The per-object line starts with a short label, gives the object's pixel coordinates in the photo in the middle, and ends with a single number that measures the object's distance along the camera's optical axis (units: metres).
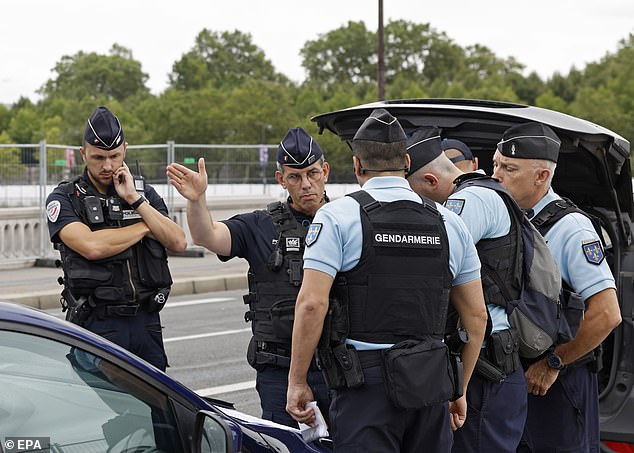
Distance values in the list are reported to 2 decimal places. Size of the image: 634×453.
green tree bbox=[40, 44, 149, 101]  131.00
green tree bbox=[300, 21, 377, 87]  124.62
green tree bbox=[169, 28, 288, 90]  127.06
